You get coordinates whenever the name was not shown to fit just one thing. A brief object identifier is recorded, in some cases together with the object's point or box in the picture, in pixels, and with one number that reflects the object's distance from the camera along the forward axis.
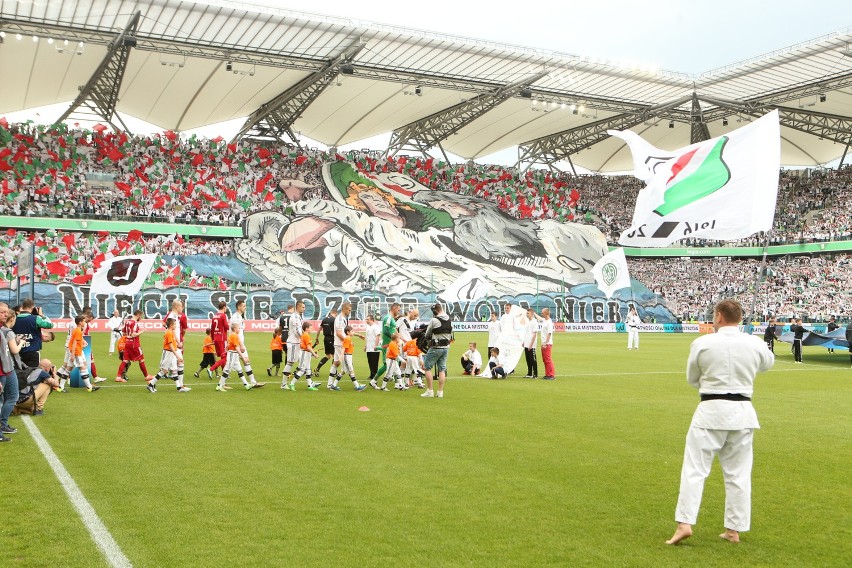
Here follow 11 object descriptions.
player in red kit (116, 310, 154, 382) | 18.22
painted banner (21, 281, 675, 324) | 44.06
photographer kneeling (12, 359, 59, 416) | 12.59
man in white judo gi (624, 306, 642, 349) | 35.22
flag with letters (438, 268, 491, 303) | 40.53
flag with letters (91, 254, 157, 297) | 20.42
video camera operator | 16.52
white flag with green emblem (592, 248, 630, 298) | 32.75
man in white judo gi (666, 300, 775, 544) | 6.31
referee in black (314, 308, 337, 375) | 18.84
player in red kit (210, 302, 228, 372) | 20.14
